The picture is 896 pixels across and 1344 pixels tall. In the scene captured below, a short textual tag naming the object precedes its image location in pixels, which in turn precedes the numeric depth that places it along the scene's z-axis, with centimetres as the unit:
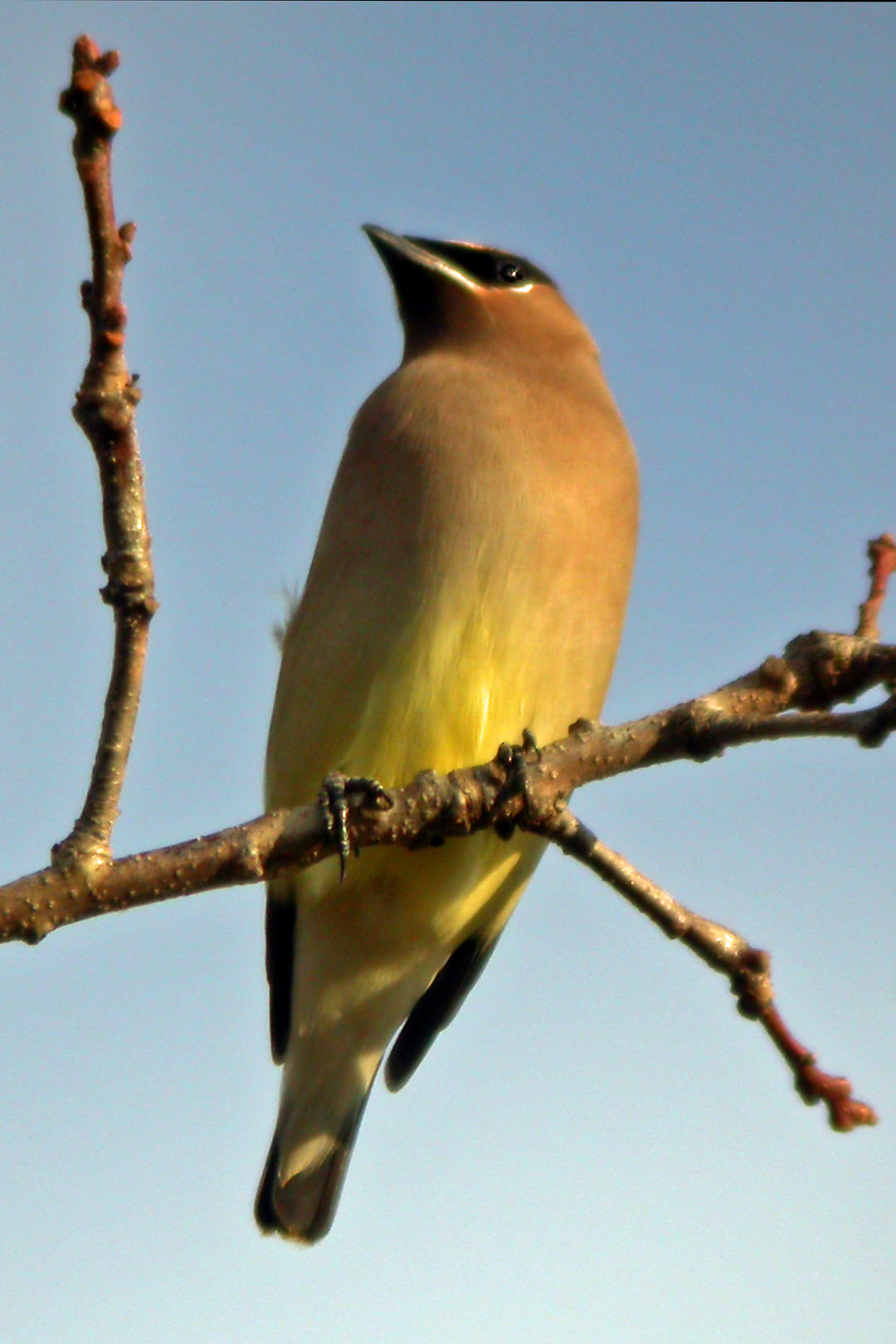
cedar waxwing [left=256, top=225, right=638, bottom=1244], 729
